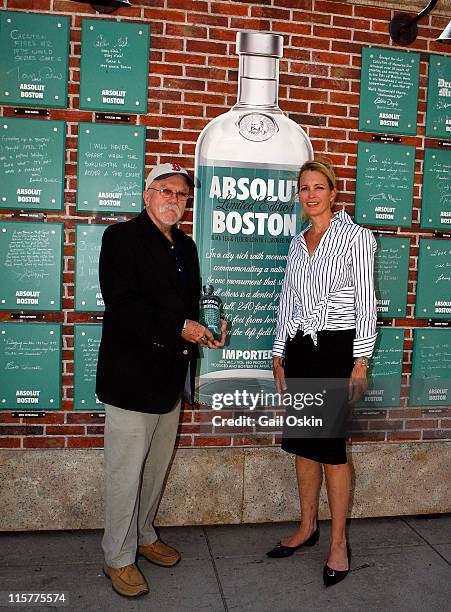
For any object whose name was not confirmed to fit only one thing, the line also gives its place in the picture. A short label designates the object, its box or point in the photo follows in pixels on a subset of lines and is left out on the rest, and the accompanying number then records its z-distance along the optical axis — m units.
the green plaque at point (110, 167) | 3.50
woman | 3.06
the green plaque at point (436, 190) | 3.91
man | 2.88
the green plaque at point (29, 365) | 3.54
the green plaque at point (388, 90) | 3.77
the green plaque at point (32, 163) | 3.43
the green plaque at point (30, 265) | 3.49
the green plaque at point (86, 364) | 3.59
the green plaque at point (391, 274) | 3.90
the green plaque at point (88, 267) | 3.53
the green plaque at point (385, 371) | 3.94
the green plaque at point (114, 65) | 3.46
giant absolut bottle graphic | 3.61
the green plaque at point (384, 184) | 3.83
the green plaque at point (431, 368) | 4.00
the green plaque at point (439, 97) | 3.86
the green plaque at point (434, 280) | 3.97
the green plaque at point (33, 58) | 3.38
